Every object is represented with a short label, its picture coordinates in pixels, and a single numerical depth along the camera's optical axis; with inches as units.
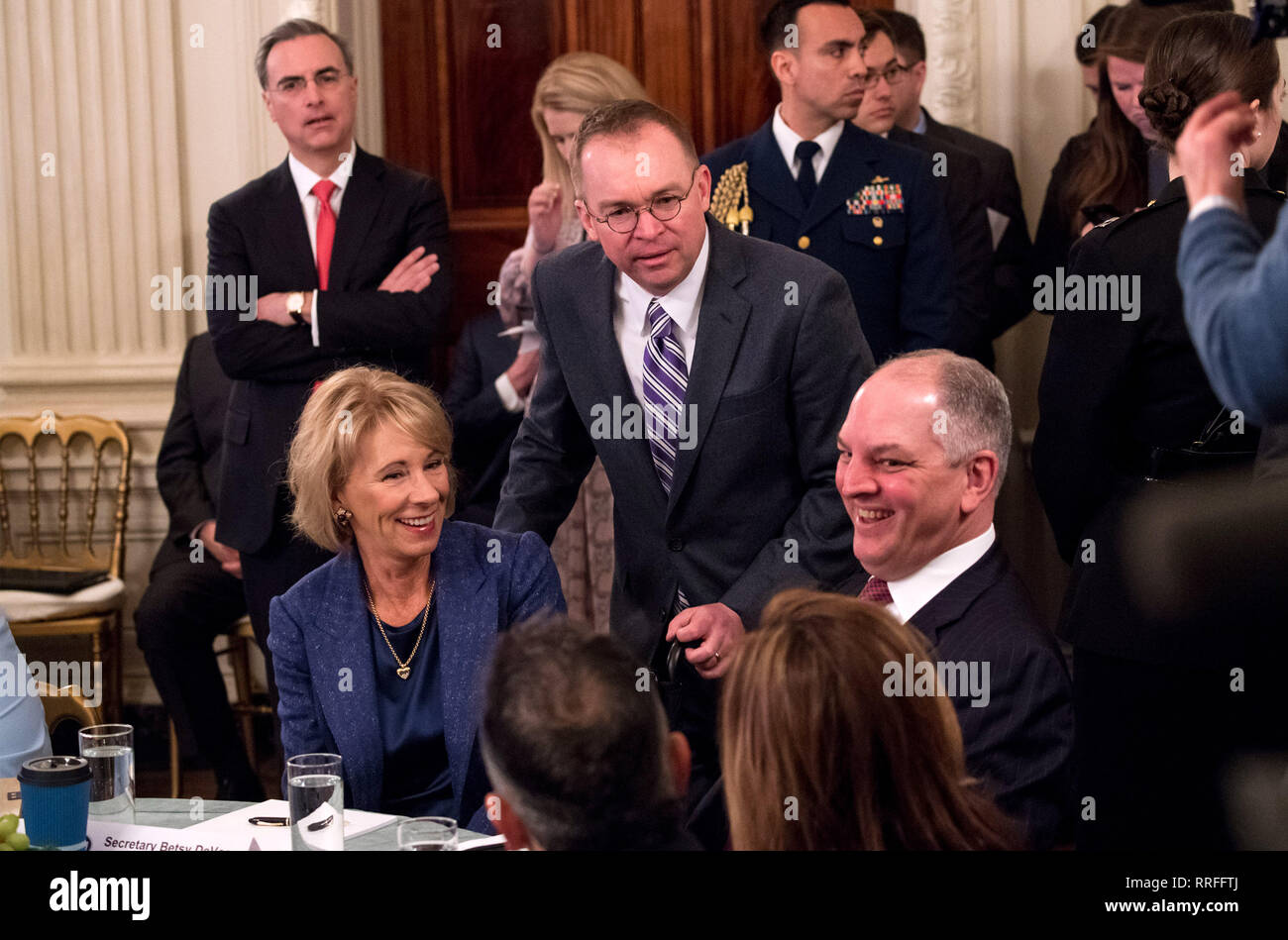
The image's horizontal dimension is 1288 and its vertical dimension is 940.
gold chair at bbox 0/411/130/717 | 154.7
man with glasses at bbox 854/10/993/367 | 138.6
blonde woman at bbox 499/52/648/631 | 135.0
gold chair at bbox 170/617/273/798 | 160.6
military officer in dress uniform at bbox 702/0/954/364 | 128.3
